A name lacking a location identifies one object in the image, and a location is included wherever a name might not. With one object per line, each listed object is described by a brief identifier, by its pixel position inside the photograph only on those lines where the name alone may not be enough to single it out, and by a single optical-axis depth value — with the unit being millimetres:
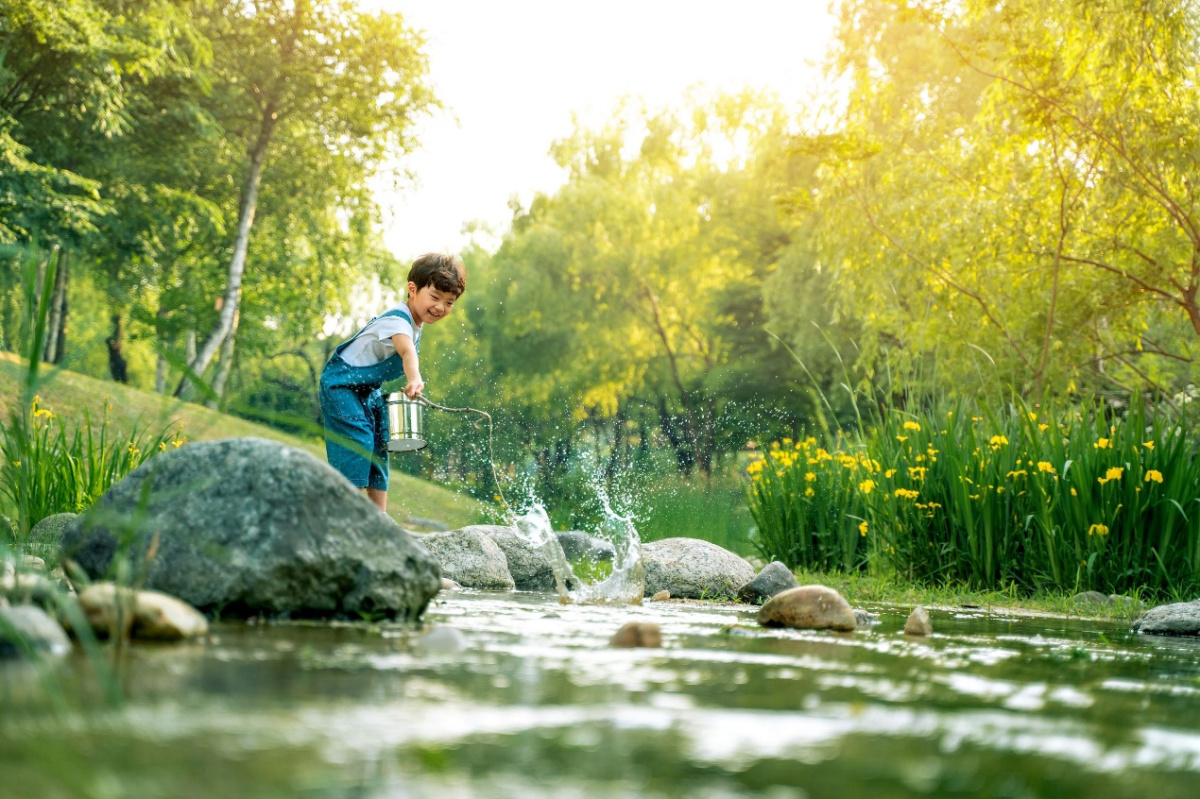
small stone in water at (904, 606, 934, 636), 4527
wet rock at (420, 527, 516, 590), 7949
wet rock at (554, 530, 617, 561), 11648
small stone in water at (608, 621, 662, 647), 3488
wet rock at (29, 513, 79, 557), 7057
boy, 6359
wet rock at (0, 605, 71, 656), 2561
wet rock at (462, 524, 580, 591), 8703
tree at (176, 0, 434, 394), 29094
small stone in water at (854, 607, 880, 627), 5070
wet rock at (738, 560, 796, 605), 6984
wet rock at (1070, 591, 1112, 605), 6980
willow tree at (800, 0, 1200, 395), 10156
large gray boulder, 3553
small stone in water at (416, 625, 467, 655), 3111
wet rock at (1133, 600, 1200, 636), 5395
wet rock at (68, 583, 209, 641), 2881
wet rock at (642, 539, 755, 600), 7559
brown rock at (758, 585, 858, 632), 4480
